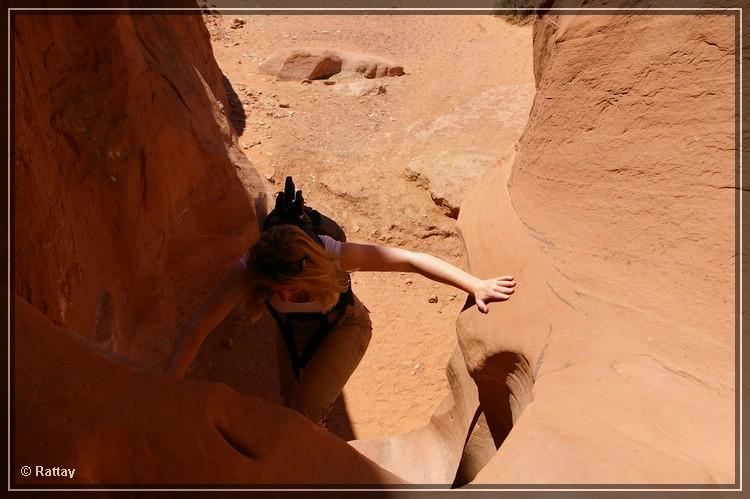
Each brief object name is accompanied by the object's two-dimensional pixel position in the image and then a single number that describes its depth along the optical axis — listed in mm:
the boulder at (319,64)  8961
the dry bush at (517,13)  10805
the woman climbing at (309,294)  2564
